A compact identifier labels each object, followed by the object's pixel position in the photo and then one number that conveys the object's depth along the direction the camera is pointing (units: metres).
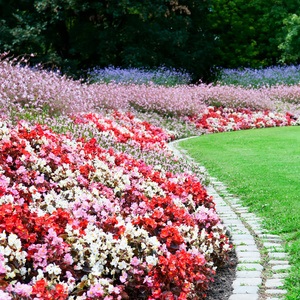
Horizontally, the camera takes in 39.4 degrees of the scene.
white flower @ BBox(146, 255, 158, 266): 2.80
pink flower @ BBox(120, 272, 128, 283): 2.60
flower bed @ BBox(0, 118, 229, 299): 2.47
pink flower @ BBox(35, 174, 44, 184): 3.86
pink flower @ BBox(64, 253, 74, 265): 2.53
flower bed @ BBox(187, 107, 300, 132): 12.63
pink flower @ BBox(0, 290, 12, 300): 1.95
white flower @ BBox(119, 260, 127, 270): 2.67
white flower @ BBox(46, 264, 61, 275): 2.37
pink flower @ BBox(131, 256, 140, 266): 2.72
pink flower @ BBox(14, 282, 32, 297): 2.13
